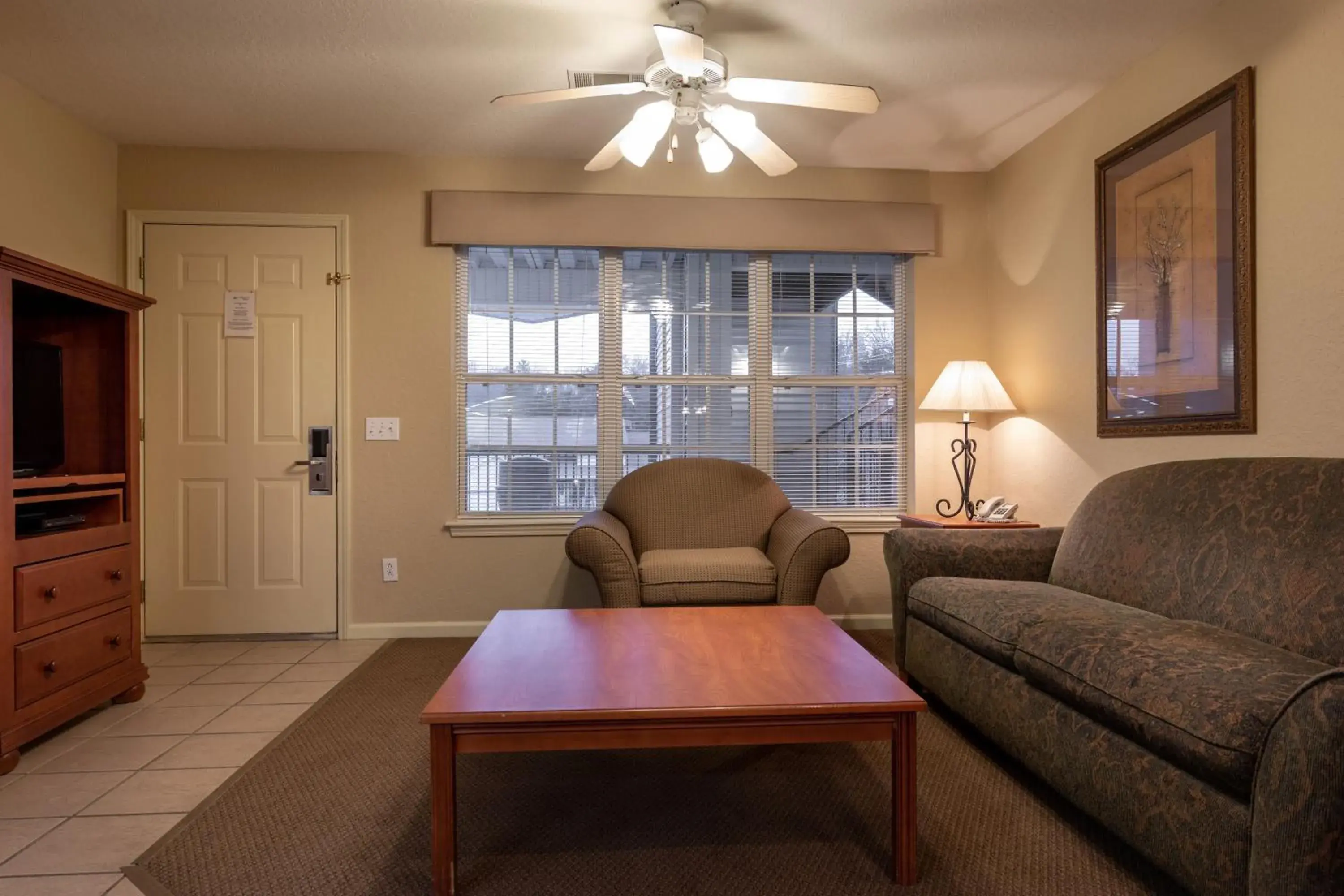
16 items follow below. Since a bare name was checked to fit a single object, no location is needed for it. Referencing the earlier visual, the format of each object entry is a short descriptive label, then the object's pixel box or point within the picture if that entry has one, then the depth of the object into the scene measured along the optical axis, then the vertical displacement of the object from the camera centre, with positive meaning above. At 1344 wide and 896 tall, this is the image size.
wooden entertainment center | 2.02 -0.24
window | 3.52 +0.36
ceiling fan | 2.06 +1.06
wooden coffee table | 1.37 -0.53
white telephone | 3.03 -0.32
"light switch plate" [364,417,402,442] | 3.39 +0.06
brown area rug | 1.46 -0.92
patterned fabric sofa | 1.10 -0.47
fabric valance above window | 3.37 +1.08
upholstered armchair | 2.61 -0.41
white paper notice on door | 3.32 +0.61
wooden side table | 2.94 -0.36
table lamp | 3.15 +0.22
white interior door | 3.31 +0.06
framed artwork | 2.15 +0.56
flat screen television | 2.22 +0.11
